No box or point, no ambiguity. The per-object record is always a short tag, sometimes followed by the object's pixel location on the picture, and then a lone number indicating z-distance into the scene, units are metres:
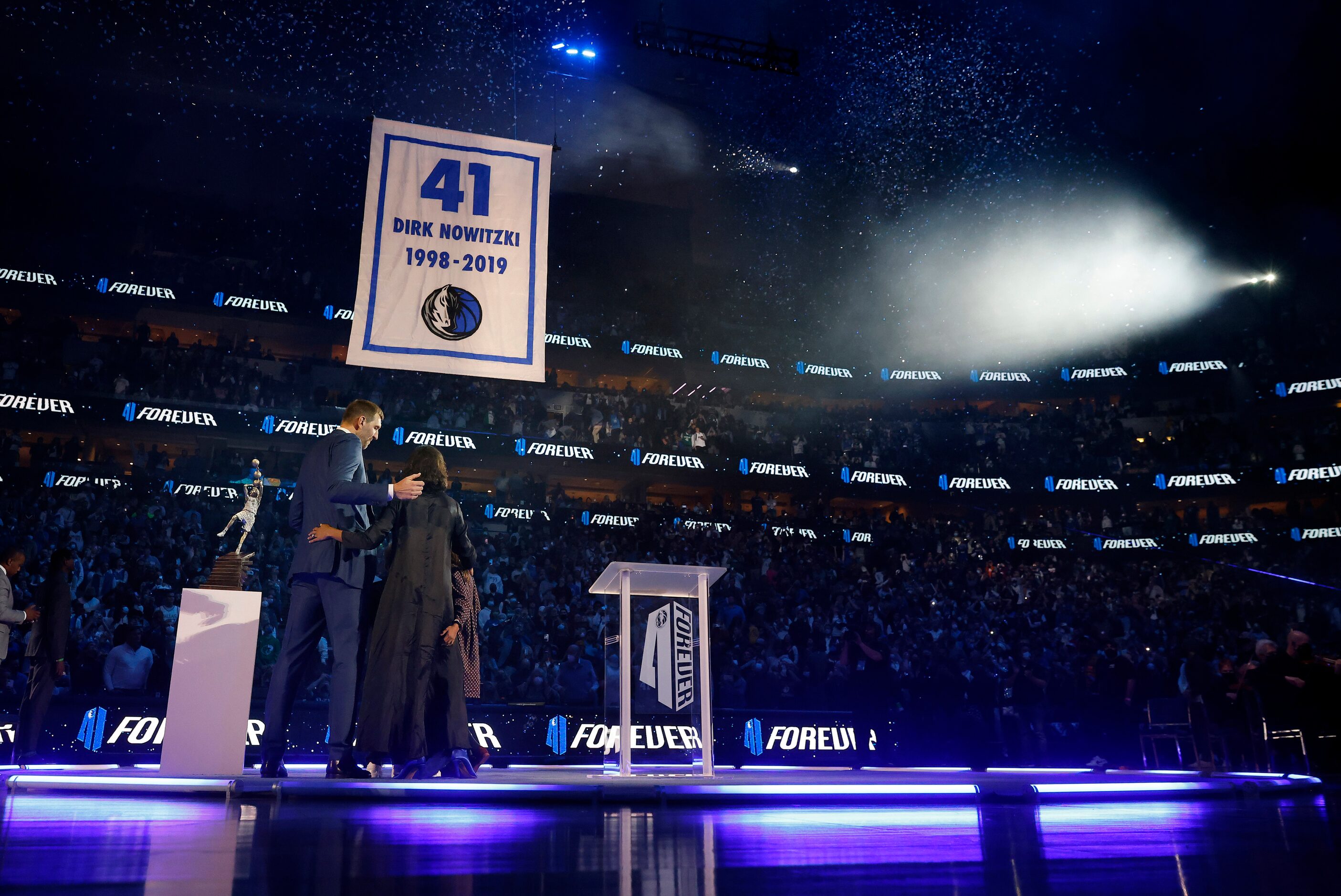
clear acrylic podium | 4.40
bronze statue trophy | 4.09
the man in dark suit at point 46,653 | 5.53
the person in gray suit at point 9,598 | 4.91
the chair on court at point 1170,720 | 7.83
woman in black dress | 3.78
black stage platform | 3.36
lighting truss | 11.88
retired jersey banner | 5.36
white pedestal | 3.81
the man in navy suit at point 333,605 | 3.88
